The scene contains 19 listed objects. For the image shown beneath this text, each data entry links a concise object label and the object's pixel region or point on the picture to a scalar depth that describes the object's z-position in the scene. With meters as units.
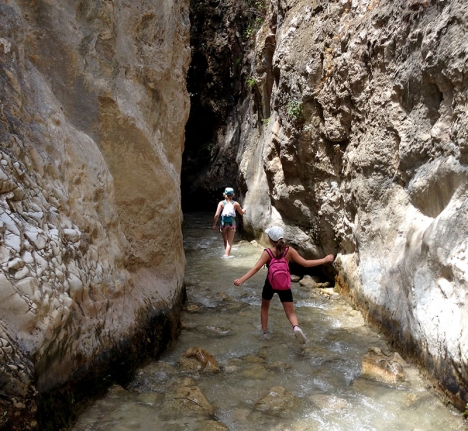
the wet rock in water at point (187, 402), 3.49
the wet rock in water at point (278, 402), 3.58
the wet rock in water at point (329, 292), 6.87
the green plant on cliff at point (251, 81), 11.81
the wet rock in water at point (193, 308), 6.05
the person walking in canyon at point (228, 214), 9.17
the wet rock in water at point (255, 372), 4.20
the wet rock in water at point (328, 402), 3.66
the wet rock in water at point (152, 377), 3.88
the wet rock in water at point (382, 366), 4.07
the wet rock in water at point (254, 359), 4.55
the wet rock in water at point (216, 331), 5.30
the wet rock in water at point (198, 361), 4.27
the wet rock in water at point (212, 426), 3.23
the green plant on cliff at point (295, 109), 7.88
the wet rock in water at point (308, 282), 7.42
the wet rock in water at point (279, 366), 4.38
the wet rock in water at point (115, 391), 3.62
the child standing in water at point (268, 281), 4.83
